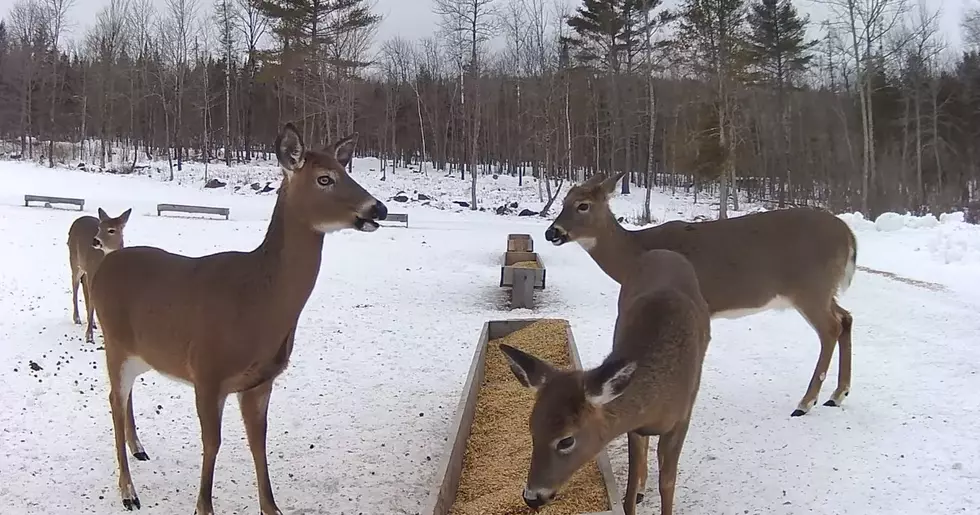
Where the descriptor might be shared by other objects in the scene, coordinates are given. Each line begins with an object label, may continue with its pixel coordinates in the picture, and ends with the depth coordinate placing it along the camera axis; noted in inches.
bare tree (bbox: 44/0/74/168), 1651.1
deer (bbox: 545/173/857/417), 230.5
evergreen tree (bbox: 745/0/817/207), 1253.6
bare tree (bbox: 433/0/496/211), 1155.9
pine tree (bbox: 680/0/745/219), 1015.0
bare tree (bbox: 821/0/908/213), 895.7
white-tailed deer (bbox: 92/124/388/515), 149.0
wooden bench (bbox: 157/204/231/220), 836.6
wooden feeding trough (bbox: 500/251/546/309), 402.6
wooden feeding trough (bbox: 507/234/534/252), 555.5
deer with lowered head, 118.4
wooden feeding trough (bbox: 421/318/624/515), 156.9
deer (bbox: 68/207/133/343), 309.4
